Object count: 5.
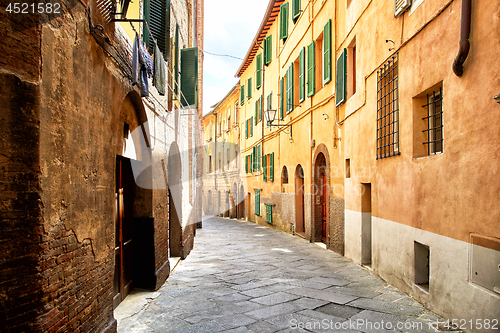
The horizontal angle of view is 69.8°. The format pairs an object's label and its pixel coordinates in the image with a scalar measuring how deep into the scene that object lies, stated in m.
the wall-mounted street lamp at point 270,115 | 13.62
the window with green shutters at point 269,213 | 16.78
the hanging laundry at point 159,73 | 5.76
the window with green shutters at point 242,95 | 23.61
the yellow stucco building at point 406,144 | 3.80
